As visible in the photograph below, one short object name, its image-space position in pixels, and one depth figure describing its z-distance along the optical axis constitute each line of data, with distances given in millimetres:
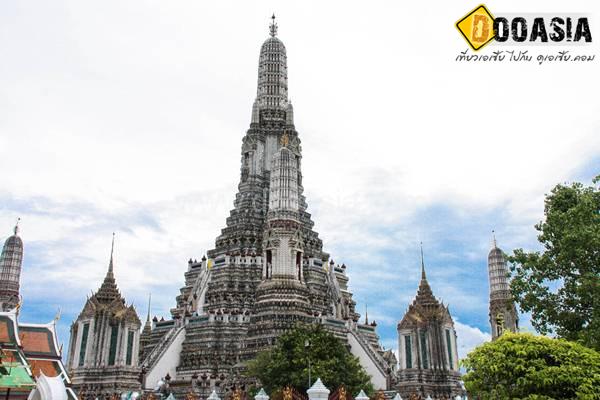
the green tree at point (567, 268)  20312
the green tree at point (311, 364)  28531
